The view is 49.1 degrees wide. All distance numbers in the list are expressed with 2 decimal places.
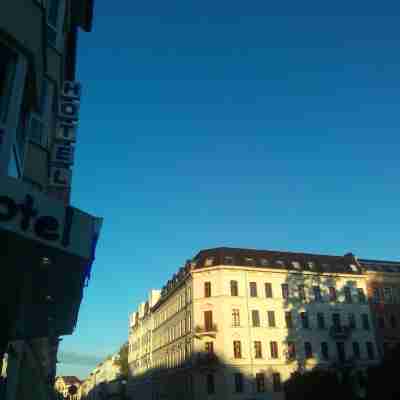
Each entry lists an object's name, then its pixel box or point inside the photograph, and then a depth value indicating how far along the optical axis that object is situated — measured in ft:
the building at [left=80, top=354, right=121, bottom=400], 317.40
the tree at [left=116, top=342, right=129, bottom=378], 307.99
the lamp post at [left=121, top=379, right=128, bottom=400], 234.52
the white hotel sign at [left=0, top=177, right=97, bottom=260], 15.40
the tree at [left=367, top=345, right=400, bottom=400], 79.71
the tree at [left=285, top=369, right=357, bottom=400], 102.68
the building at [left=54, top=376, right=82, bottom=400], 537.89
